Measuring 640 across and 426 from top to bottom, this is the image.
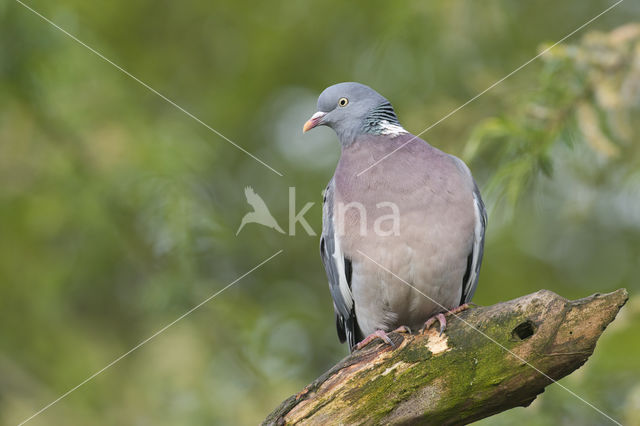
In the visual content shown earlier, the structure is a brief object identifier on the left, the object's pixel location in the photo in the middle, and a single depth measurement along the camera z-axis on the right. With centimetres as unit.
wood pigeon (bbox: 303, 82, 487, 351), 853
